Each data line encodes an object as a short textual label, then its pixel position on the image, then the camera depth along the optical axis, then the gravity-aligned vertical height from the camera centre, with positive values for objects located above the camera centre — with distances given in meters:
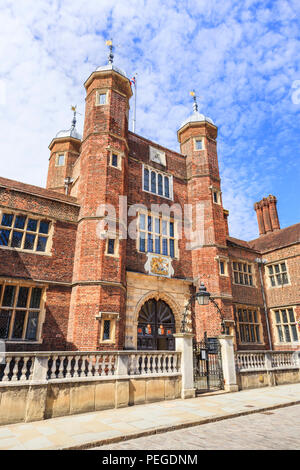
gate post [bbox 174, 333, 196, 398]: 9.37 -0.49
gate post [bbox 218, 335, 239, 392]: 10.64 -0.52
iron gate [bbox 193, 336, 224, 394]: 10.81 -0.88
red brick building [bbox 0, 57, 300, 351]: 11.65 +4.53
